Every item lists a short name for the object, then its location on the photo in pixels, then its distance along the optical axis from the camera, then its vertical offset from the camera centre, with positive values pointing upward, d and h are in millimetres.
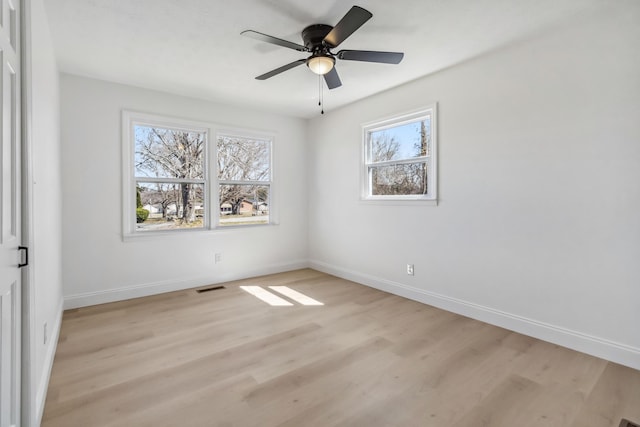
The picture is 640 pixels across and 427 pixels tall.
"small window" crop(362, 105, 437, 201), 3602 +643
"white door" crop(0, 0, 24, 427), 1228 -37
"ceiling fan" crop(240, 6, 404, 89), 2246 +1231
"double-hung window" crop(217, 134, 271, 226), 4547 +436
